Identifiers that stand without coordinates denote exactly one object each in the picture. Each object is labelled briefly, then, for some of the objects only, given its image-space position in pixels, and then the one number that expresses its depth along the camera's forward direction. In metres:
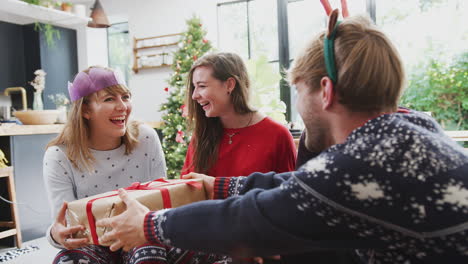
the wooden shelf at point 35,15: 4.91
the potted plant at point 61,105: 4.08
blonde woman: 1.52
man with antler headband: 0.70
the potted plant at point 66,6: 5.34
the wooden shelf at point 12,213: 3.20
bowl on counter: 3.79
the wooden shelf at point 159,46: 5.94
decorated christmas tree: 4.91
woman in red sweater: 1.80
